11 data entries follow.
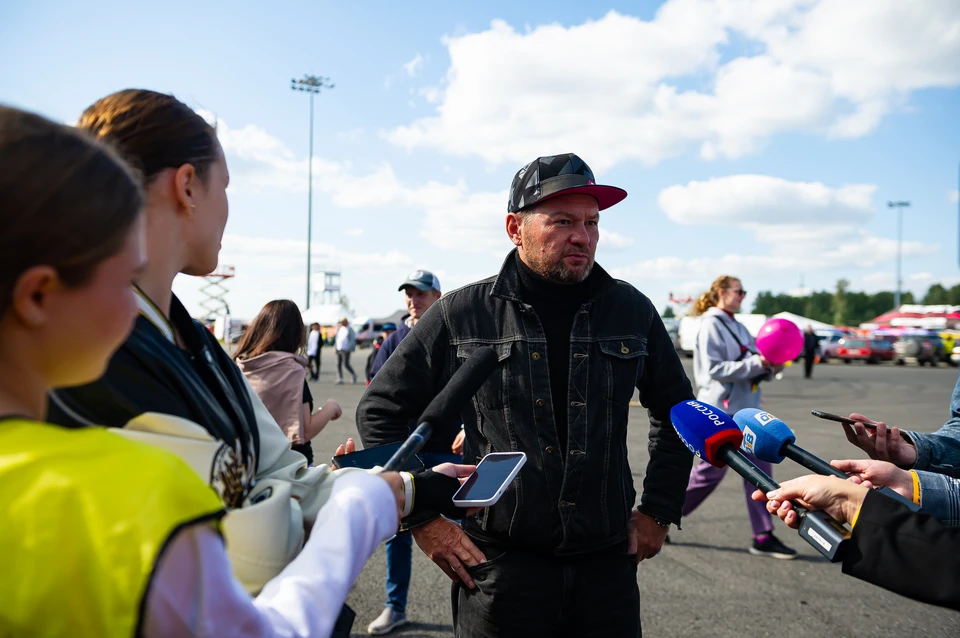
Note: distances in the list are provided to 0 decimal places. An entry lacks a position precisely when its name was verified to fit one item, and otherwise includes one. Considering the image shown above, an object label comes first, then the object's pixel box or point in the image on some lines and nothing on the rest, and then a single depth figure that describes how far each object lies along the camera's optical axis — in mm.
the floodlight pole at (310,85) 45156
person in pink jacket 4289
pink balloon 5789
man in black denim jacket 2426
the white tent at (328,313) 59719
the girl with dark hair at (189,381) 1115
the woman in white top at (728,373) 5406
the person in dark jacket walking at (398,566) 3692
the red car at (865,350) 34312
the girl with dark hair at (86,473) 780
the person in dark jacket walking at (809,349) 23422
